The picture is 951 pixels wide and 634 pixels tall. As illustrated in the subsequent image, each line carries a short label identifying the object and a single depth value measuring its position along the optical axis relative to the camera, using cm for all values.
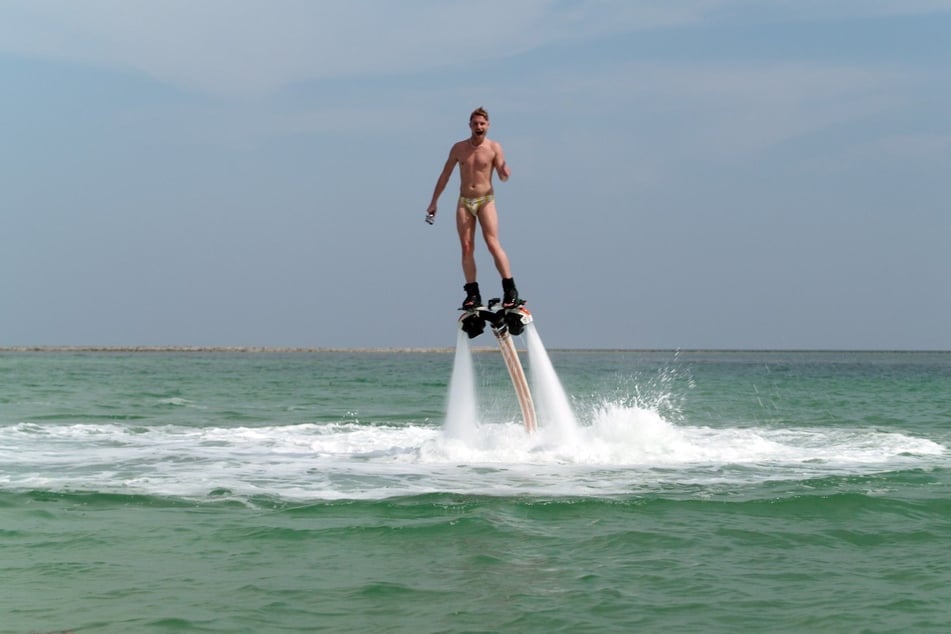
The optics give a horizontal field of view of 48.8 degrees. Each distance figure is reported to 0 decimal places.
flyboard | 1512
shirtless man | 1497
